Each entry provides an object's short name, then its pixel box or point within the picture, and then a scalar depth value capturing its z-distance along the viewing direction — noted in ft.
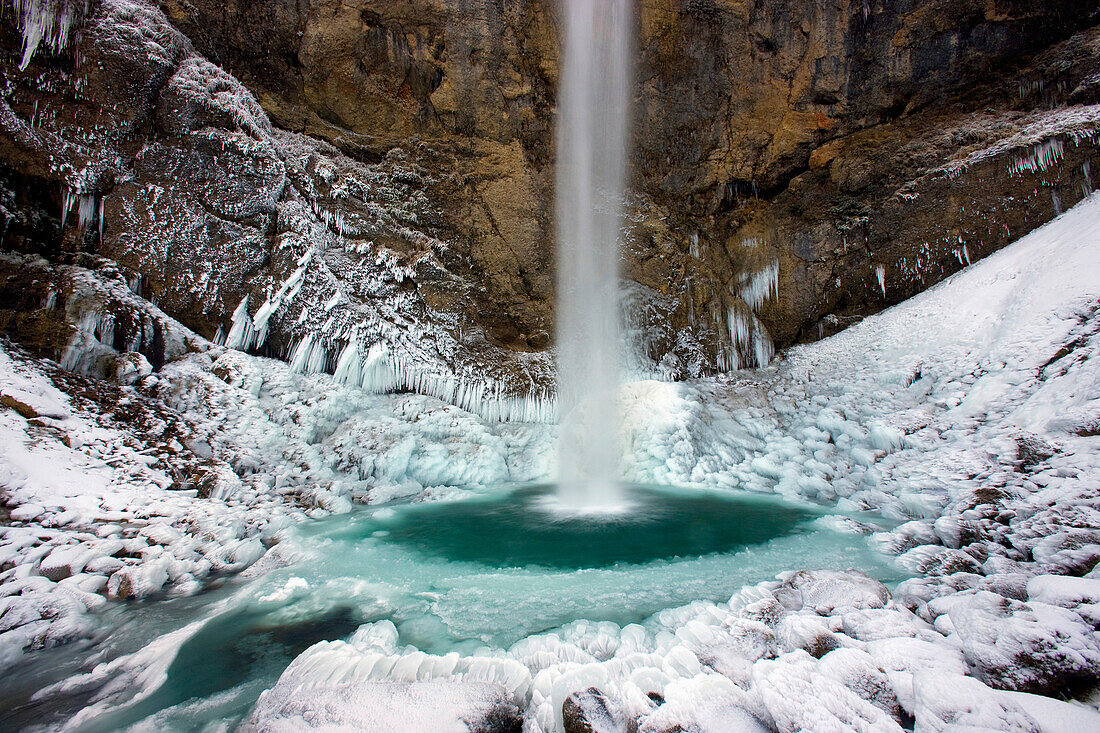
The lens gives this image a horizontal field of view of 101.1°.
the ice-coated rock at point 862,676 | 7.38
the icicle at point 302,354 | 32.05
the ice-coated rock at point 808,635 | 9.41
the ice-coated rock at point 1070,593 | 8.30
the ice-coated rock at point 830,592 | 11.28
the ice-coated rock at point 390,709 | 7.58
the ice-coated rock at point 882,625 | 9.45
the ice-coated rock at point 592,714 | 7.55
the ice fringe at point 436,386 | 33.50
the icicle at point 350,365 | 32.99
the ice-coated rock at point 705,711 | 7.38
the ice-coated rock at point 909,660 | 7.39
